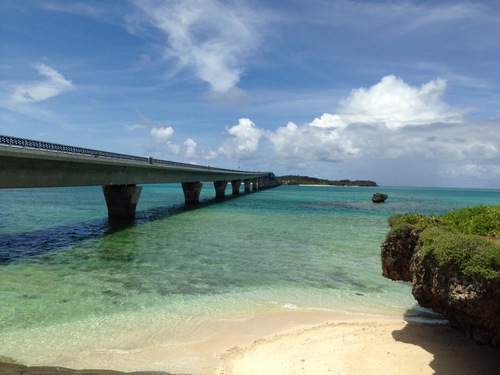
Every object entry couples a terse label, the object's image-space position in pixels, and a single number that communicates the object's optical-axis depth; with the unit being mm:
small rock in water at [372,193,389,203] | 91819
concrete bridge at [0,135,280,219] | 22766
